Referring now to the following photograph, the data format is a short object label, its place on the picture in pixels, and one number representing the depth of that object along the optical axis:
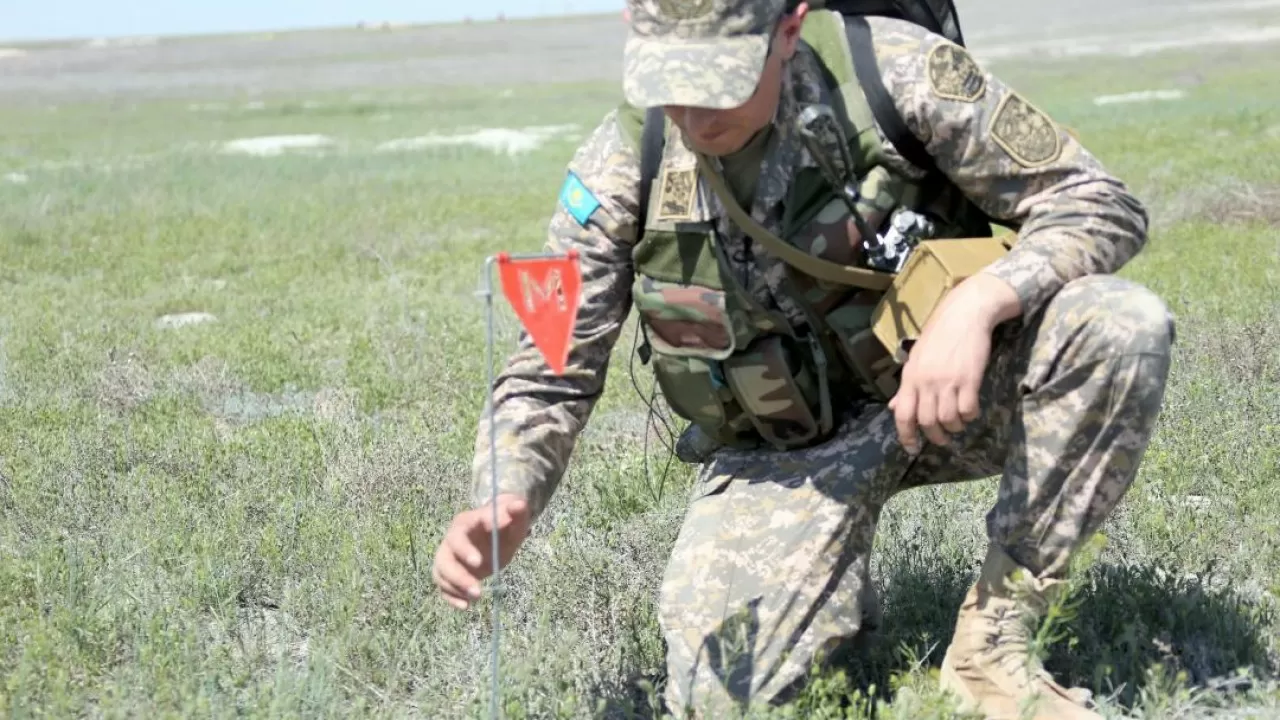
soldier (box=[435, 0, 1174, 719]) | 2.78
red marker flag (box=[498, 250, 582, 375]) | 2.45
